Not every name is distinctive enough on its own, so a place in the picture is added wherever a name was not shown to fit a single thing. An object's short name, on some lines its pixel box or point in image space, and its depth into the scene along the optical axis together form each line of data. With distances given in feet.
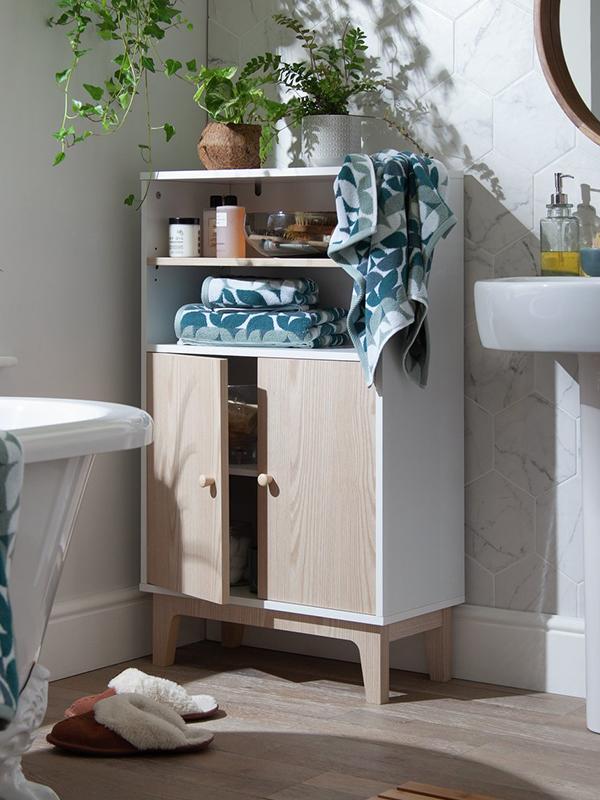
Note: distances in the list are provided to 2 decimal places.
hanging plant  9.74
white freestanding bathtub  6.40
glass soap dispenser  9.30
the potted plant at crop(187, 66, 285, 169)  10.15
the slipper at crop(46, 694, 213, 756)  8.27
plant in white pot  9.96
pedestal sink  7.93
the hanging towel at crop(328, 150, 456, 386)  9.02
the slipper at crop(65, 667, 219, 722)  8.96
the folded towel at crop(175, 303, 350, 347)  9.75
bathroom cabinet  9.38
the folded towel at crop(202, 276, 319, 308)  9.93
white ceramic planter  9.95
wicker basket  10.16
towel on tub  5.76
